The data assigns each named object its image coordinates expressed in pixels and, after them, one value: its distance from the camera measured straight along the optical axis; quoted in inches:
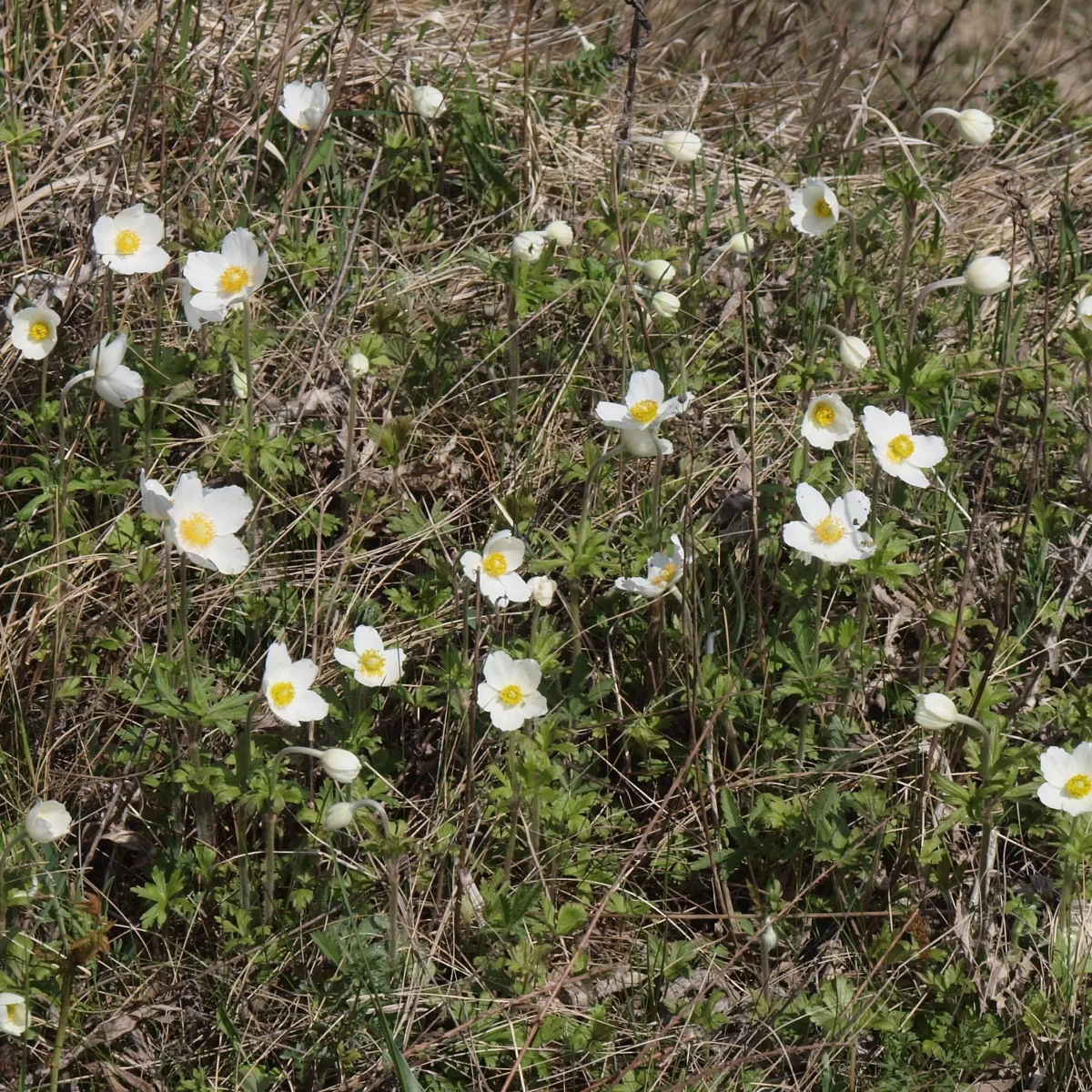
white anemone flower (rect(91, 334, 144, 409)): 119.7
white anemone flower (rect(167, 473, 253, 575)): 103.1
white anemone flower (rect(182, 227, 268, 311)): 125.0
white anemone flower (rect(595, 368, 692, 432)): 113.2
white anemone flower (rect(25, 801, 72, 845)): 99.7
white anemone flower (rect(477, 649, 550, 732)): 104.9
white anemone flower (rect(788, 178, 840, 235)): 132.2
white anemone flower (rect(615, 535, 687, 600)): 110.0
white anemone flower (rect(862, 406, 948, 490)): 113.1
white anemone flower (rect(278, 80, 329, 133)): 147.0
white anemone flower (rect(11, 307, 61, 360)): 126.4
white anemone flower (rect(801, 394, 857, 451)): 118.8
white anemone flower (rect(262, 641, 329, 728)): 103.7
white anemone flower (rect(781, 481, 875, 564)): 109.7
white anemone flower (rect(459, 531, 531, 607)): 112.5
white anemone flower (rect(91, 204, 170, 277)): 127.6
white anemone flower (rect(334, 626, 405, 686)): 108.8
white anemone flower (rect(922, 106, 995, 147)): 136.6
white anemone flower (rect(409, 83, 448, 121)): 157.2
